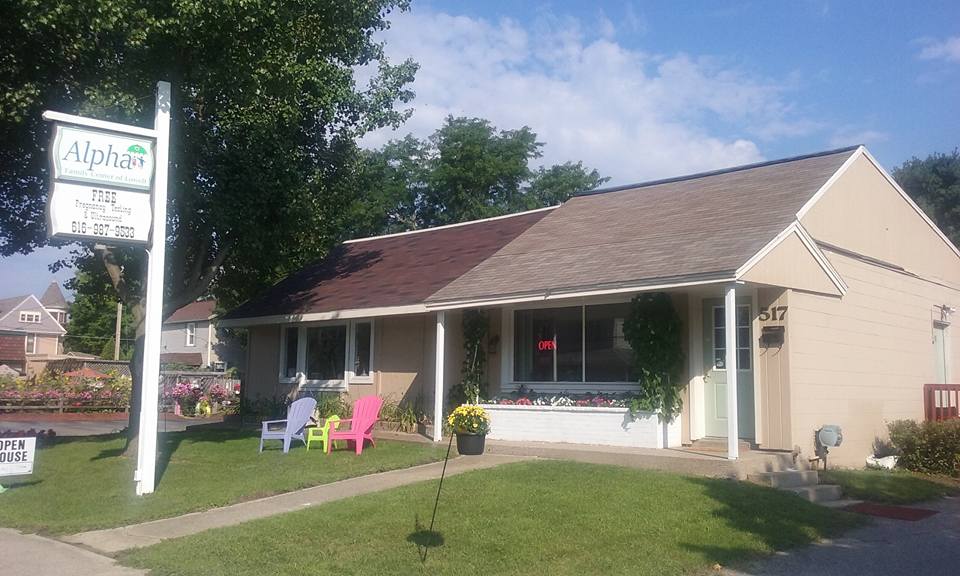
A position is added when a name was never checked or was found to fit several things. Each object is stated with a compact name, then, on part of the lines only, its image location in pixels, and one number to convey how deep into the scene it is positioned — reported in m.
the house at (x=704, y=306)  12.57
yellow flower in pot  13.30
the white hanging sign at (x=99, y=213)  10.54
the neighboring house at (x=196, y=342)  51.81
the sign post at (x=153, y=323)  11.20
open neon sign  15.24
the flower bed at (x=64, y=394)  30.81
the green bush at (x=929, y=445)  13.52
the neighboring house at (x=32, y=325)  59.28
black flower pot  13.37
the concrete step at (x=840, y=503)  10.83
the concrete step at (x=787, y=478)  11.16
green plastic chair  14.28
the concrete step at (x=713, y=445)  12.72
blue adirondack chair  14.52
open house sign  12.03
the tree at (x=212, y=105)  13.18
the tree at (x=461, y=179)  36.91
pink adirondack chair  14.10
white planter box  13.01
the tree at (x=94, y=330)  63.16
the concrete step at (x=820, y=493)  10.92
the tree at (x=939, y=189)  35.97
